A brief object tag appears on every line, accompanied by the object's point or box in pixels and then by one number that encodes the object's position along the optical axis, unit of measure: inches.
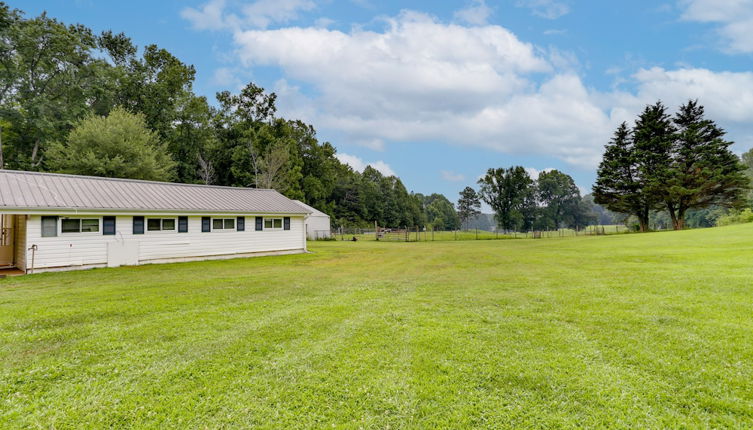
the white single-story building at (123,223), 466.3
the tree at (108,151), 977.5
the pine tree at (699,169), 1321.4
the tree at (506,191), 2395.4
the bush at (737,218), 1253.1
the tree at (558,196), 3144.7
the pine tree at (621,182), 1501.0
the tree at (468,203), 3690.2
